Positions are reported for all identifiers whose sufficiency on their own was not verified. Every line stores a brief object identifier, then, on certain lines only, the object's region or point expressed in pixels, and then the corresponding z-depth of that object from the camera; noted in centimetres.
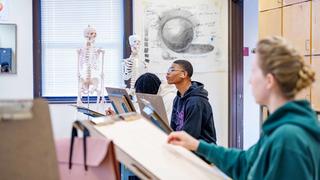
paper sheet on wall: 489
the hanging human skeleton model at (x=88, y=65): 434
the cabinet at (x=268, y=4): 377
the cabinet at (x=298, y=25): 342
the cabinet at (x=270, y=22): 379
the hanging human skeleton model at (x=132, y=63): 449
